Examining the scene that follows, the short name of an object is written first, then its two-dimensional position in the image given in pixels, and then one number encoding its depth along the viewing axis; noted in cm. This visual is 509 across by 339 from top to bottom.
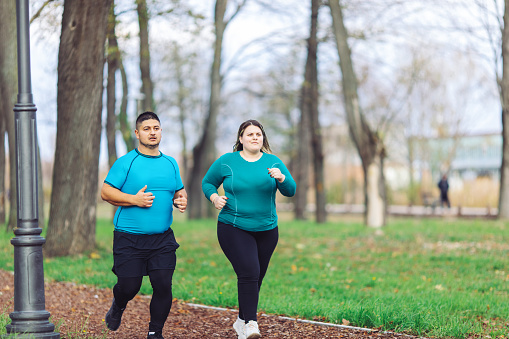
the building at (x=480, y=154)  7525
